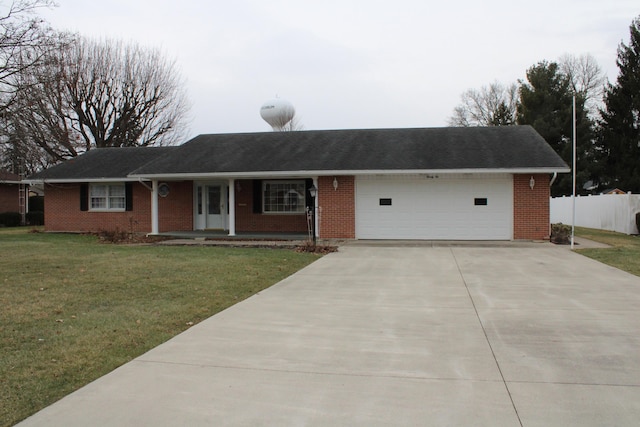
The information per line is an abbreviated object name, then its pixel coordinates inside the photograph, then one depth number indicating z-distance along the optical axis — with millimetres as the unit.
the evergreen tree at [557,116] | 37531
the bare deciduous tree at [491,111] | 46200
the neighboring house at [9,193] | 30000
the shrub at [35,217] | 30266
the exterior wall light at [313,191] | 16067
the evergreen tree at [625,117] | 36062
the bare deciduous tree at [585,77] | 43031
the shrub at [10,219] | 28609
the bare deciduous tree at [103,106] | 31984
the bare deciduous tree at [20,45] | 11664
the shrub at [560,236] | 15727
